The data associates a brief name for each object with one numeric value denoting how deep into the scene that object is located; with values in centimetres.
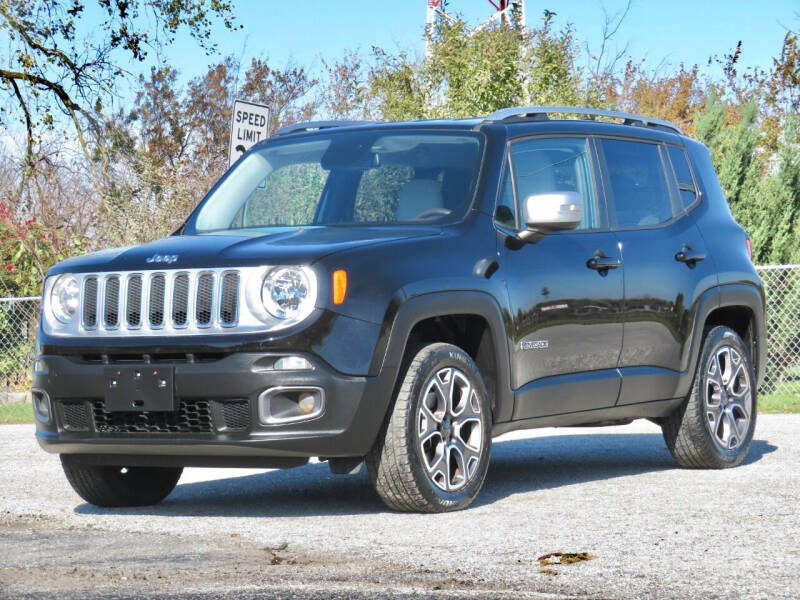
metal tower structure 3110
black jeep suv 1030
